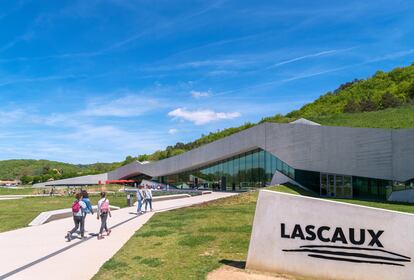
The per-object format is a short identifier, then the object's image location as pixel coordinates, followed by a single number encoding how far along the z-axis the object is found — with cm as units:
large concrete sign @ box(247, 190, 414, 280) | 727
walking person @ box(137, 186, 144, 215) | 2061
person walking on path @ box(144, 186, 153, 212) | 2201
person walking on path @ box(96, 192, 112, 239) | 1308
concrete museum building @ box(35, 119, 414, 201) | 2817
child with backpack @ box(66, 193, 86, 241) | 1279
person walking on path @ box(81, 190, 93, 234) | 1308
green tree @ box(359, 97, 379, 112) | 6481
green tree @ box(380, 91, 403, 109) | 6304
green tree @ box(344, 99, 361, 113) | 6694
